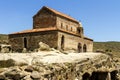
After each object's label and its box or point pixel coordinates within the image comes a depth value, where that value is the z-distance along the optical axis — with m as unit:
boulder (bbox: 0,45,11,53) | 32.42
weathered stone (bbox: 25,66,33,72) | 11.05
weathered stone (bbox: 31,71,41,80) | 10.56
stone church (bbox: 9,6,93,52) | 29.46
